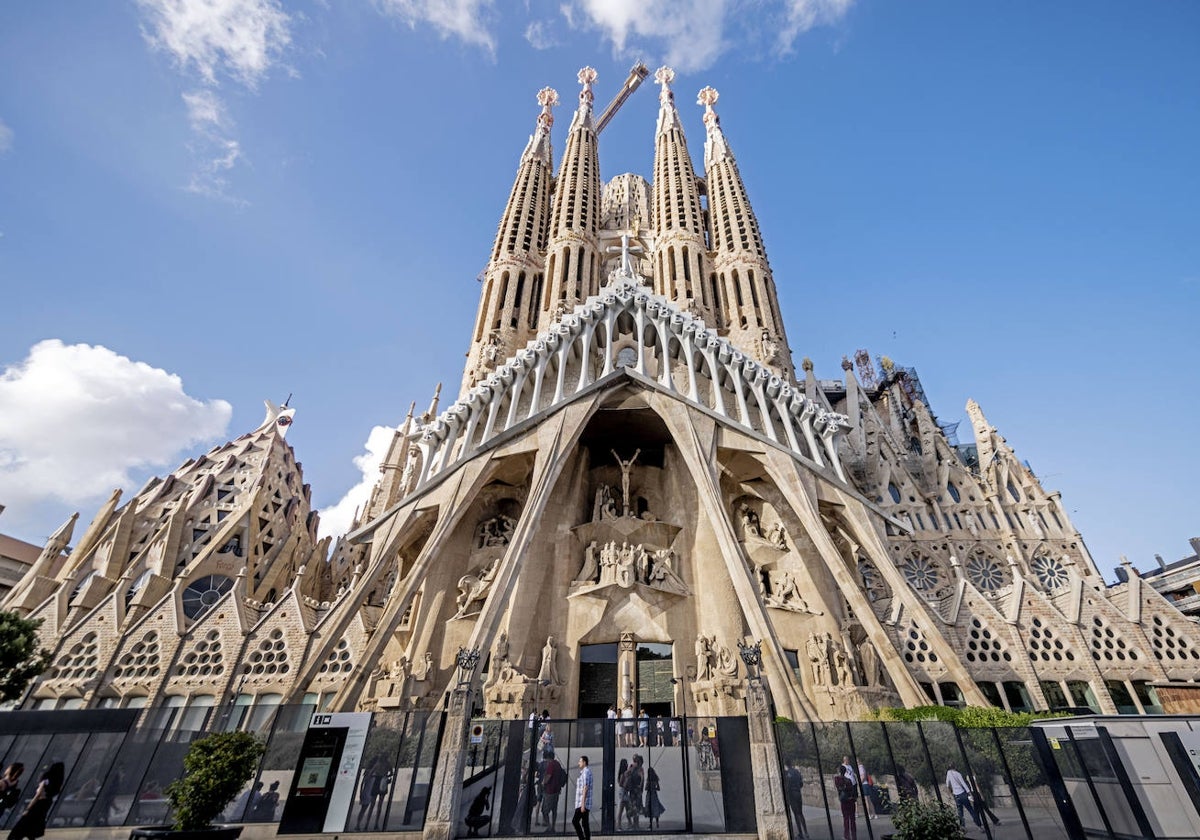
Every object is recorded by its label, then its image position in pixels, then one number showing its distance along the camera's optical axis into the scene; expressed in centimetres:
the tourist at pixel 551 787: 755
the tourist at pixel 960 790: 726
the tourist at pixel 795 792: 734
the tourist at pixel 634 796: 744
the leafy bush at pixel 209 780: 641
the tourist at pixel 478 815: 743
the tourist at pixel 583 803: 689
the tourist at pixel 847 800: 714
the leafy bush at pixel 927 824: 562
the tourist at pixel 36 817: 651
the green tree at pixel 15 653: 1253
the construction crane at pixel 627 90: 5284
